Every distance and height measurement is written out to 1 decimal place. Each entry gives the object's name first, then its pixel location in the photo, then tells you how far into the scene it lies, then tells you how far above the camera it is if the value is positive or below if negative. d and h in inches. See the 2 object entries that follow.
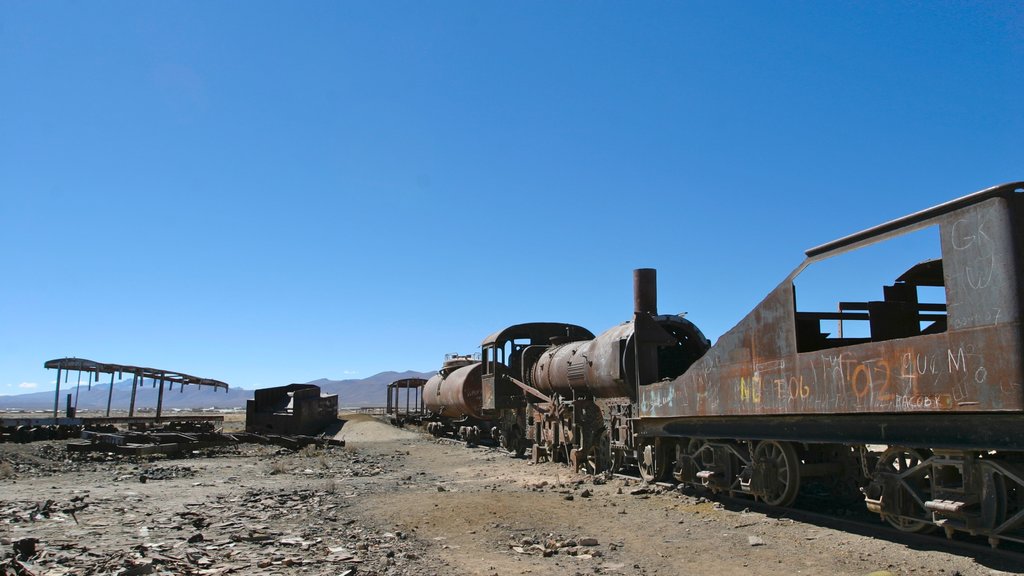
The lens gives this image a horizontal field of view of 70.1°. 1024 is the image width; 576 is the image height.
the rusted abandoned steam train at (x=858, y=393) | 231.1 +5.6
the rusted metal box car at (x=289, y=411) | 1154.0 -11.9
